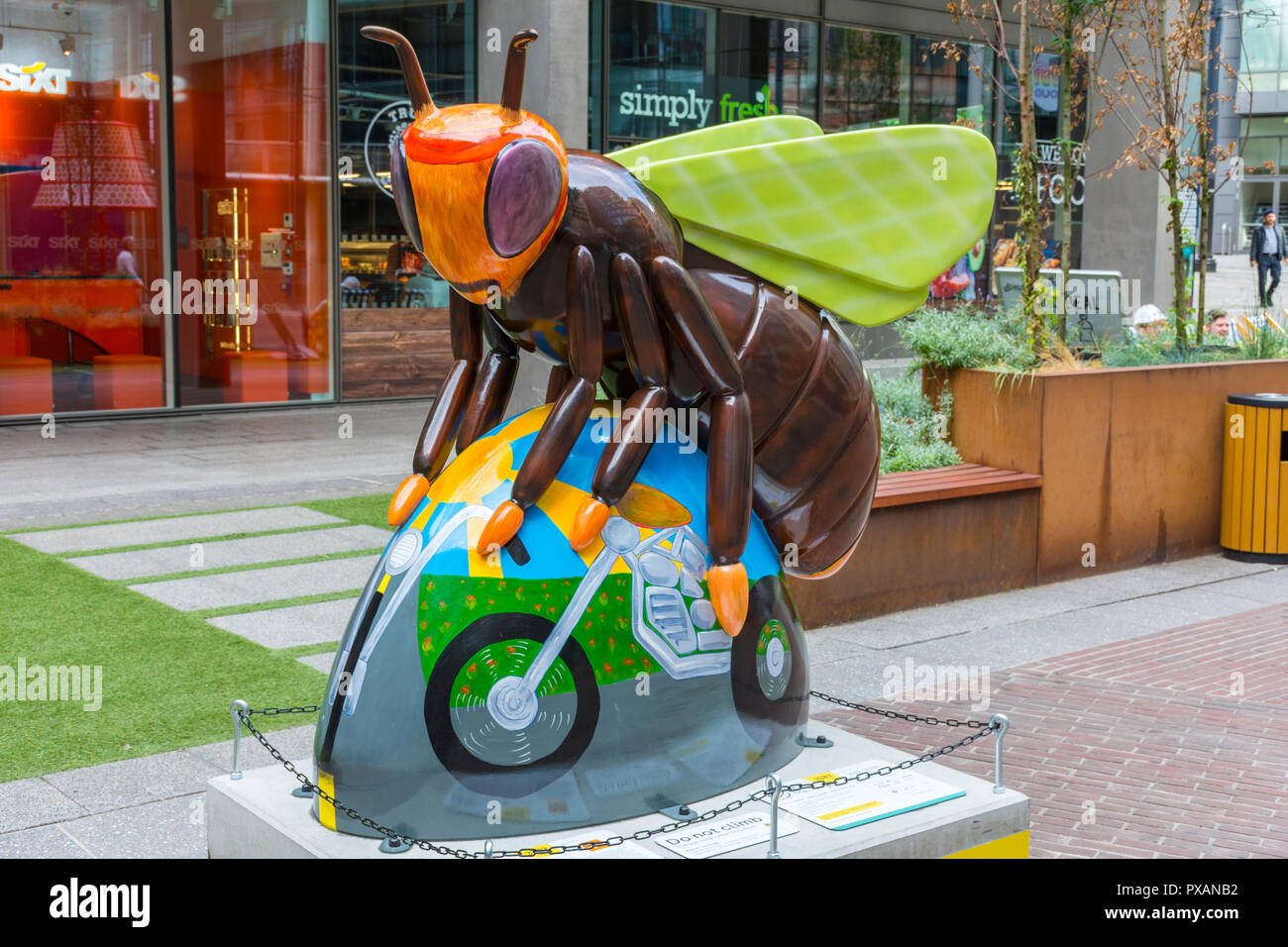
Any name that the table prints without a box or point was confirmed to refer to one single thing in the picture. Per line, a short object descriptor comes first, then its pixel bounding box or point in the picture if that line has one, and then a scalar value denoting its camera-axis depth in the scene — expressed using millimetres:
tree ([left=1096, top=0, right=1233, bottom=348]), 11781
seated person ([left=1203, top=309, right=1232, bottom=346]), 12398
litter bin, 10078
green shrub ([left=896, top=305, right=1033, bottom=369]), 9328
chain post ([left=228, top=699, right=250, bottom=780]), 4266
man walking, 26552
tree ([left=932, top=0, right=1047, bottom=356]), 10117
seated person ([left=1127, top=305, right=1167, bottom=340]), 12506
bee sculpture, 3725
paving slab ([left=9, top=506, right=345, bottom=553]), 9445
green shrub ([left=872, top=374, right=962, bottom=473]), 9203
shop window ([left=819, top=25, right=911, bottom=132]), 20391
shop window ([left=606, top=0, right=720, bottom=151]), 18109
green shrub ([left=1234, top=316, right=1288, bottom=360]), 11242
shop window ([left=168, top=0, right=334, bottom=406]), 15617
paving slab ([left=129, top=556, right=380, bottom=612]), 8125
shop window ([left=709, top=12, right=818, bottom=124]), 19031
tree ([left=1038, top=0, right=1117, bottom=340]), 10336
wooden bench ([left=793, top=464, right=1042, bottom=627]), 8094
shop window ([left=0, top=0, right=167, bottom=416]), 14398
